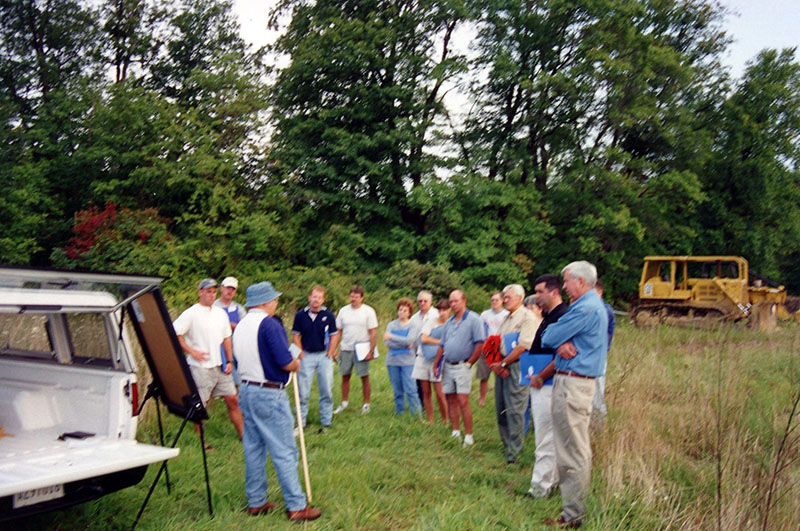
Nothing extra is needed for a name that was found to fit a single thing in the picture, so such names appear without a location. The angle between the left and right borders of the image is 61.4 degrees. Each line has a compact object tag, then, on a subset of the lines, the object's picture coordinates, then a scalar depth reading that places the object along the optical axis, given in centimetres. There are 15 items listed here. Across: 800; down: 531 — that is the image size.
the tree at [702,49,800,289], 2934
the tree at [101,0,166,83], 2986
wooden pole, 541
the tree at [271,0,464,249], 2562
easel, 491
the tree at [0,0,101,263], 2480
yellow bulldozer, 2161
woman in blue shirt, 888
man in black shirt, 577
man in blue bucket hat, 508
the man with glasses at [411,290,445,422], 863
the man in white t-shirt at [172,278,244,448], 702
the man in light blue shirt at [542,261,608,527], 499
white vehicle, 410
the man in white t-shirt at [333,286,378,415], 908
